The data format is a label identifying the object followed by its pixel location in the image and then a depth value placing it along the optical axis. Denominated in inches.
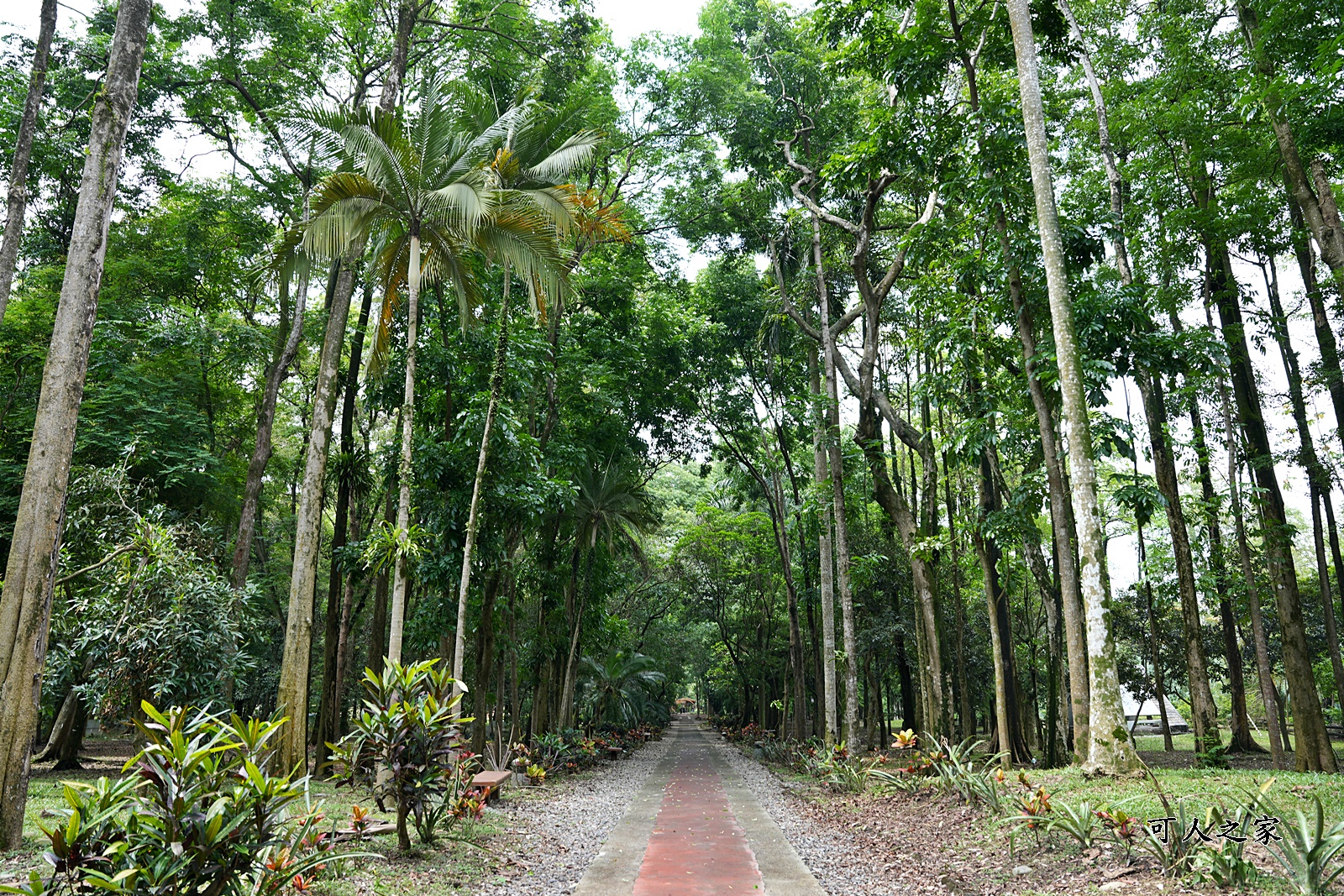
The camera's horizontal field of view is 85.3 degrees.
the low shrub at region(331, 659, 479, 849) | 230.7
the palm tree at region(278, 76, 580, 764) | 347.9
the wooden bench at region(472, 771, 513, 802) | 317.5
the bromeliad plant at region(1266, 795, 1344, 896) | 141.5
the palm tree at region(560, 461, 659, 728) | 690.2
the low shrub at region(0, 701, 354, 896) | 128.6
